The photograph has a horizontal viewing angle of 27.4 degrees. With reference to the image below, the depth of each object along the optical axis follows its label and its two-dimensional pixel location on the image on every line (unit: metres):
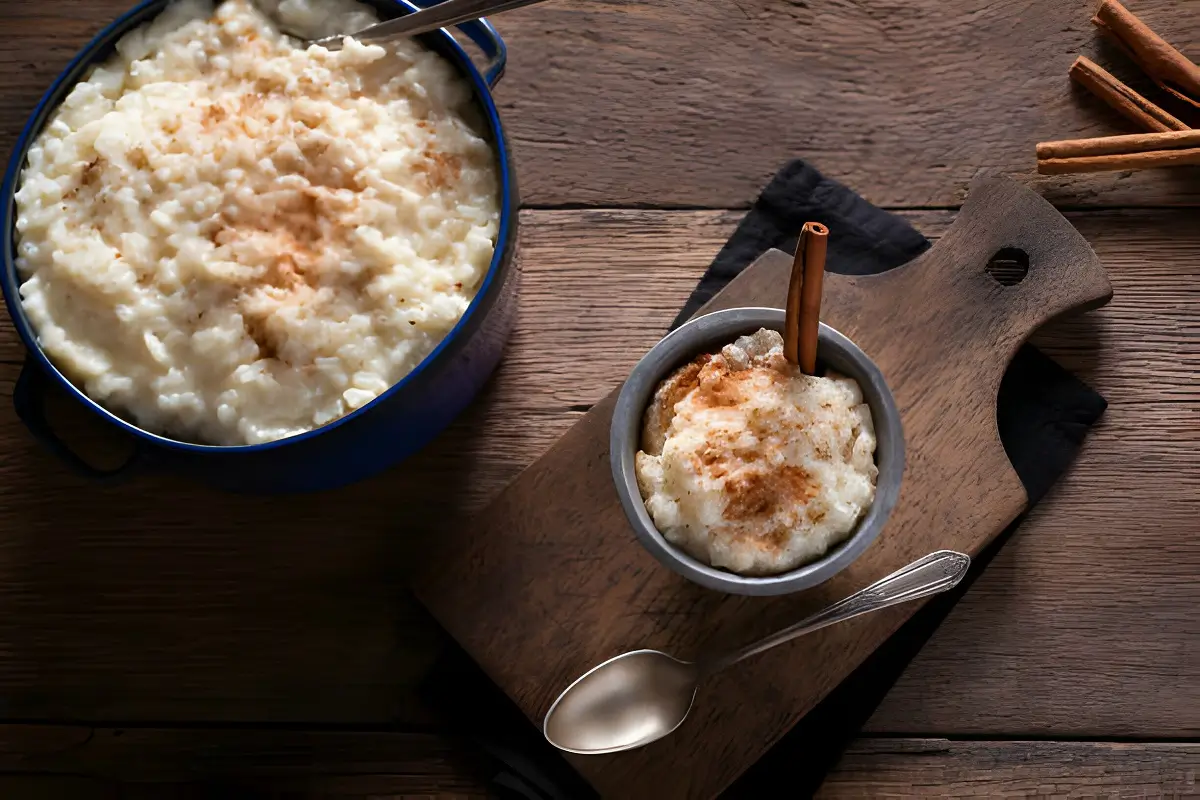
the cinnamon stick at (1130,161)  1.00
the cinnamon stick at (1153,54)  1.01
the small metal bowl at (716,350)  0.90
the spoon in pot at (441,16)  0.91
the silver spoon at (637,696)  0.92
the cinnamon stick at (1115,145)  1.00
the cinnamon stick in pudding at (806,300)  0.88
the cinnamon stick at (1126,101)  1.01
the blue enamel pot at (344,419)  0.89
